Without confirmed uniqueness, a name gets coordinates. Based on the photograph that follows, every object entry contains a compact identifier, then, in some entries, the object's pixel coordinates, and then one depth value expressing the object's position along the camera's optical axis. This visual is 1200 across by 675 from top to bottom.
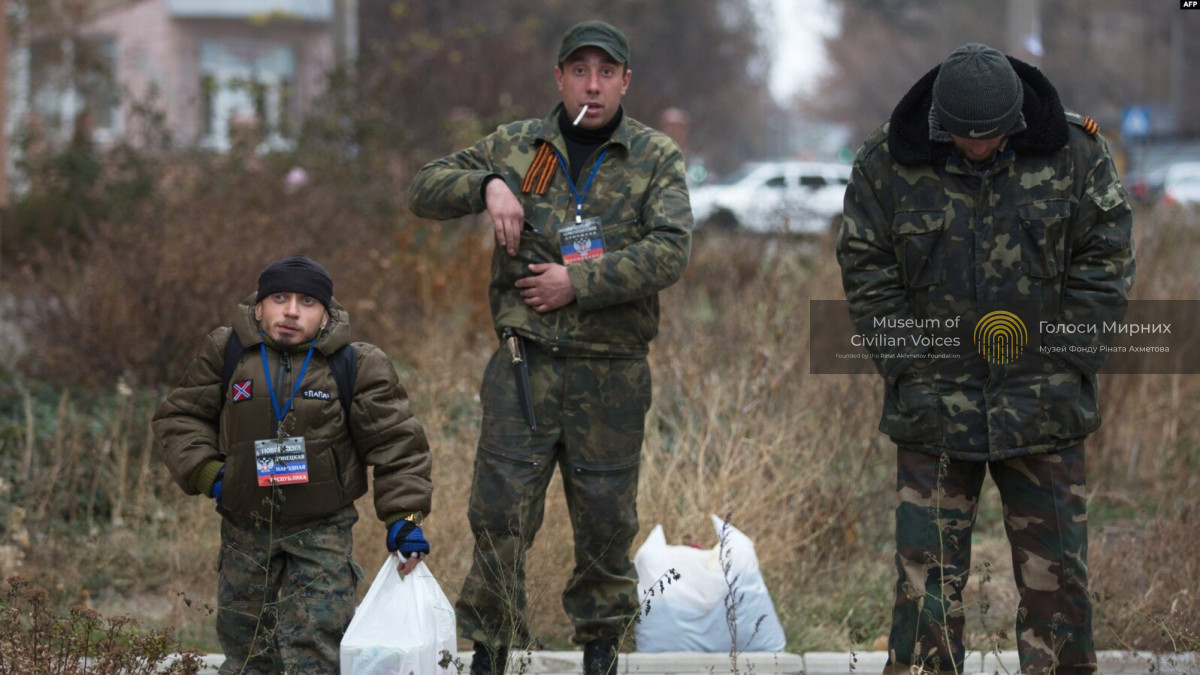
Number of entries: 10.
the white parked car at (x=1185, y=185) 31.48
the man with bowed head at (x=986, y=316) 7.96
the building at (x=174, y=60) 27.08
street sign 39.47
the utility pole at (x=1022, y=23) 32.87
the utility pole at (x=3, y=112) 15.55
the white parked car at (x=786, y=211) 22.98
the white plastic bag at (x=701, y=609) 10.07
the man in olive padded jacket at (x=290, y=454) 8.02
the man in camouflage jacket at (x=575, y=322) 8.91
